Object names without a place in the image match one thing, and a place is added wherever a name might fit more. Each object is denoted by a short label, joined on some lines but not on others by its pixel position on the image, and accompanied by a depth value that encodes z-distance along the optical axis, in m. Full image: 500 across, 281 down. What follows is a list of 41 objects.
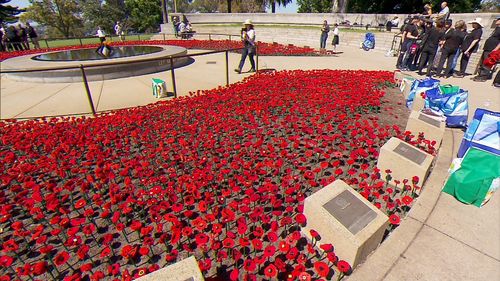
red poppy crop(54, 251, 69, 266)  2.17
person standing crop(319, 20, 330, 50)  17.67
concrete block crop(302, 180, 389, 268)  2.41
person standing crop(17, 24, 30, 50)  19.66
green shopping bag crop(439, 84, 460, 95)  5.56
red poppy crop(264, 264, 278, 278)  2.12
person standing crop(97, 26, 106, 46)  12.48
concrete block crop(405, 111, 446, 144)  4.53
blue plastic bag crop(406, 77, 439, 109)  6.01
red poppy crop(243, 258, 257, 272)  2.04
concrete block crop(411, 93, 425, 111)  6.01
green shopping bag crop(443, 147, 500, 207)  3.20
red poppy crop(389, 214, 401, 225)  2.82
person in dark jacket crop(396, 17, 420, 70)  10.76
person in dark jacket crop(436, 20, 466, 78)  9.08
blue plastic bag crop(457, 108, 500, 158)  3.88
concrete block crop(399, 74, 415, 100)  7.29
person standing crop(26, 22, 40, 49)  19.78
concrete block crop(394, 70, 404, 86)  8.86
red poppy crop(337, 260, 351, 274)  2.13
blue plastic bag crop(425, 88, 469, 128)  5.29
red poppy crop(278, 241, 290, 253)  2.44
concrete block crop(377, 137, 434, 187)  3.45
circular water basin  12.15
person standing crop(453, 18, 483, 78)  9.37
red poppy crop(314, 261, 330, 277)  2.04
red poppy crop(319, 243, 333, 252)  2.32
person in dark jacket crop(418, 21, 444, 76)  9.38
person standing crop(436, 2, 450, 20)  12.83
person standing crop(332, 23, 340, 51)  18.04
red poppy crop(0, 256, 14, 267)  2.20
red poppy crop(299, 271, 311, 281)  2.12
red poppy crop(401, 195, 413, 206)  3.07
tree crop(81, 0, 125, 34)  59.00
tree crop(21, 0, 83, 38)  52.59
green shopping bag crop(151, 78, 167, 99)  7.61
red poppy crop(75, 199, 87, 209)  2.97
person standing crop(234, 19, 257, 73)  9.82
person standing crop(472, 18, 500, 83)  9.25
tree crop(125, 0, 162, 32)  57.09
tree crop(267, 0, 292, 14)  50.82
